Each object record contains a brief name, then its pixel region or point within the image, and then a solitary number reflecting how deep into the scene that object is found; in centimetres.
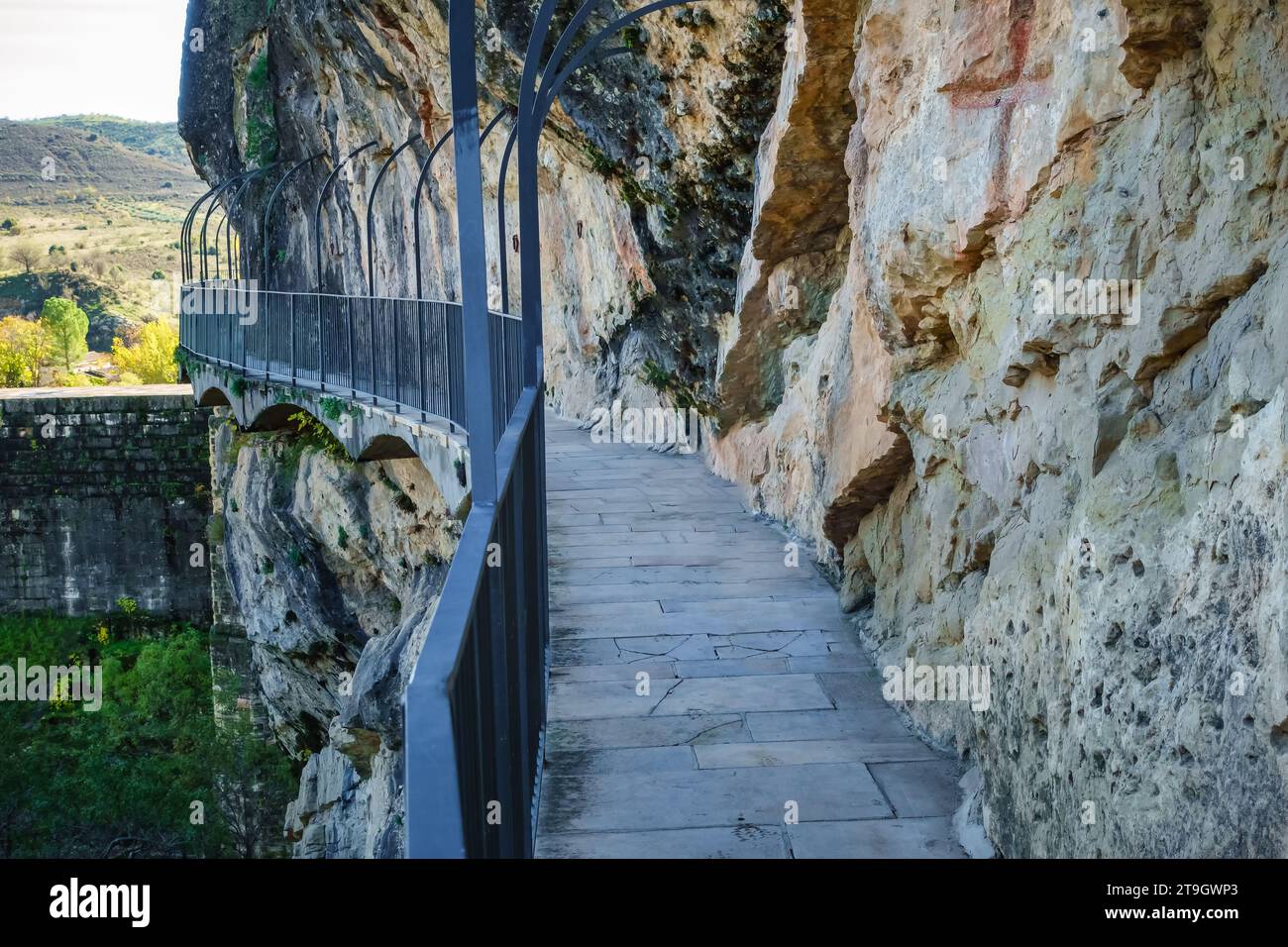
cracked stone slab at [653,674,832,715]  555
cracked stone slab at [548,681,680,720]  548
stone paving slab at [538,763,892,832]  441
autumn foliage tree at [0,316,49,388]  5072
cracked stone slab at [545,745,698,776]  487
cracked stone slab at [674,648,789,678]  600
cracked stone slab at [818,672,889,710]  558
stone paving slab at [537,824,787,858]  414
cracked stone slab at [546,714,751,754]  514
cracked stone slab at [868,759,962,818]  450
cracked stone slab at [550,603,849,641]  664
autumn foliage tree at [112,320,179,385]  5525
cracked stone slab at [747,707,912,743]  521
